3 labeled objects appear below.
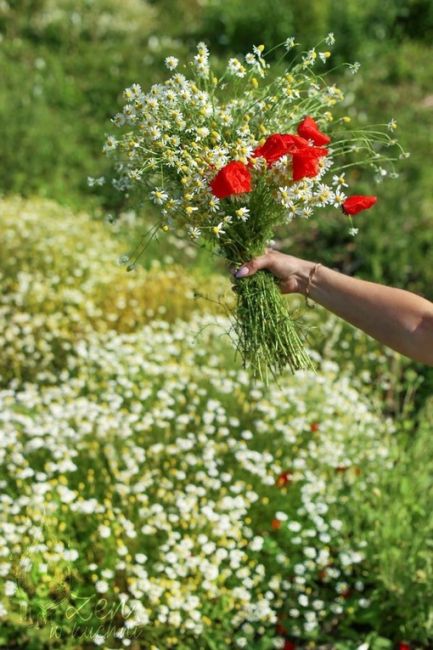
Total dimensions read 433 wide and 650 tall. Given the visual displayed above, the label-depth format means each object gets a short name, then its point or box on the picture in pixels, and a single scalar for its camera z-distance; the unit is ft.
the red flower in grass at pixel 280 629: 11.47
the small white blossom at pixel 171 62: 8.64
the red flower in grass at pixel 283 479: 12.05
